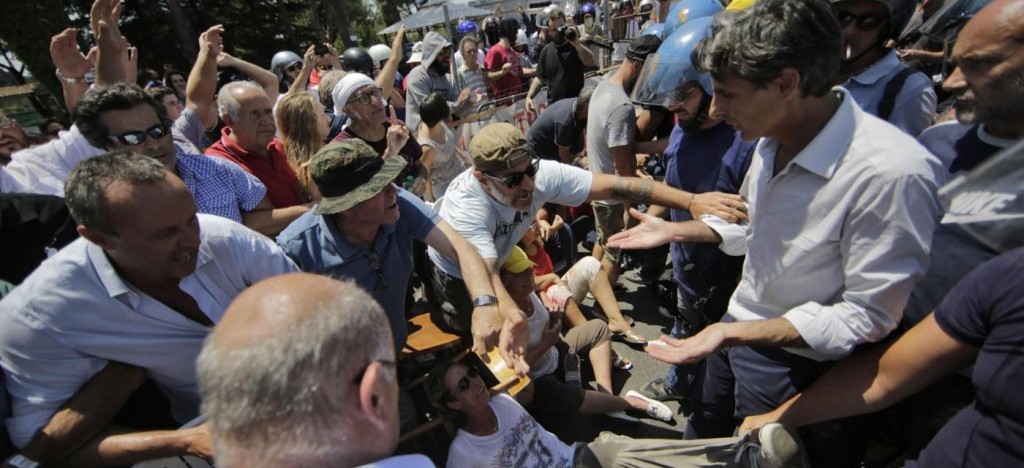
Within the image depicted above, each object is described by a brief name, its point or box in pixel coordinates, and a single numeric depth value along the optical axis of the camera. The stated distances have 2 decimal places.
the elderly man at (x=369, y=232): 2.13
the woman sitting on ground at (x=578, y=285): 3.67
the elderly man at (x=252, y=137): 3.00
